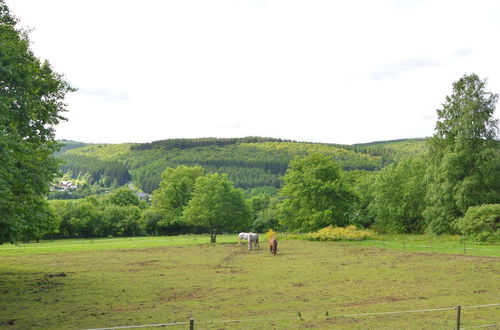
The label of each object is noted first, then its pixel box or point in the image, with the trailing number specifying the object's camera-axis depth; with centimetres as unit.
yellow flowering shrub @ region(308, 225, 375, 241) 5484
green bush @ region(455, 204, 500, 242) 4256
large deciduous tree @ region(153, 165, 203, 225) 9006
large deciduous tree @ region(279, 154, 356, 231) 6194
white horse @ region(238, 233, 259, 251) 4551
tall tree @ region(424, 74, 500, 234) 4803
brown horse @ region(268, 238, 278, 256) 3844
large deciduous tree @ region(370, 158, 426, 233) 6606
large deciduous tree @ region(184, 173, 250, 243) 6038
